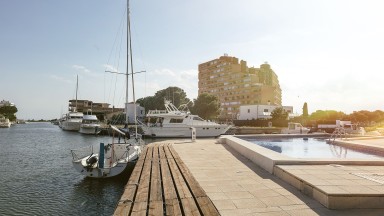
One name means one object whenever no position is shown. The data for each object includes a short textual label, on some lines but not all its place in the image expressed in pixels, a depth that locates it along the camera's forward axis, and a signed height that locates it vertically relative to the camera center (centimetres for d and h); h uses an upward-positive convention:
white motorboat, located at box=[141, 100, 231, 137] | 4609 -62
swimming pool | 1588 -167
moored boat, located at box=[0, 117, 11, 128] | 10157 -114
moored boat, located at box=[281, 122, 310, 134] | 4303 -93
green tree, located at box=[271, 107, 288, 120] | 6588 +214
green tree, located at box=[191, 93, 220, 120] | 7562 +448
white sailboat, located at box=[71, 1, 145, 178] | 1577 -250
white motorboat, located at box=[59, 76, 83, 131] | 7084 -15
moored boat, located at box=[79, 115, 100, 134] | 5922 -75
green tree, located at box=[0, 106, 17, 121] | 13077 +444
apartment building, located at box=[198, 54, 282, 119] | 10500 +1624
